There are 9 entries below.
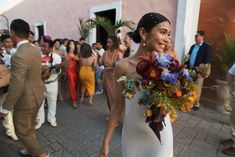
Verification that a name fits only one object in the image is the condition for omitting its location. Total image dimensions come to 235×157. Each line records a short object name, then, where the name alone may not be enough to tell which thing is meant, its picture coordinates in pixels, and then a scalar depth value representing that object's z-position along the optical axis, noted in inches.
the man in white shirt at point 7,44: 191.8
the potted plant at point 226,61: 224.4
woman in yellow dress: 232.7
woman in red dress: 238.1
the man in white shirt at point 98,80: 304.7
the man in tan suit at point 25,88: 102.6
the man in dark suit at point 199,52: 233.1
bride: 65.9
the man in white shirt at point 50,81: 173.0
